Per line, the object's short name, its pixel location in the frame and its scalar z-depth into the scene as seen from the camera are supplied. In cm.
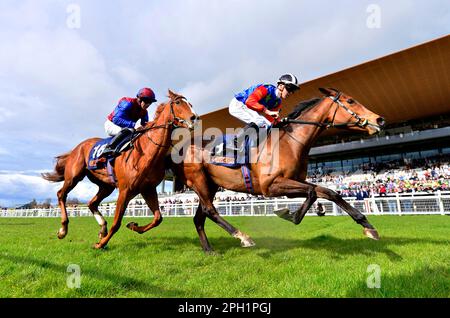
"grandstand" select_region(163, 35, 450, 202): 2428
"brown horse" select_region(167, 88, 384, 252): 411
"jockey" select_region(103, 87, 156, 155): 548
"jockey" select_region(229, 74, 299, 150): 475
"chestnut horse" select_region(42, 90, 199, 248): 492
